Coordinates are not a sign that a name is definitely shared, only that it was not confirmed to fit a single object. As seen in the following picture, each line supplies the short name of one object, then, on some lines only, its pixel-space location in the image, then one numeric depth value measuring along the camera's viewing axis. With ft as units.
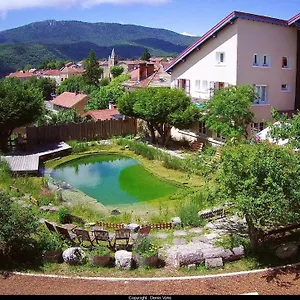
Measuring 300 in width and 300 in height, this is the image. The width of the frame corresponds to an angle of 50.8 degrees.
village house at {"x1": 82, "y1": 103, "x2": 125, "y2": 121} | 103.22
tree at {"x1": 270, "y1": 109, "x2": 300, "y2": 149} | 33.47
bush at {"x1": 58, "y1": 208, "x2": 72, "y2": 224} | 38.95
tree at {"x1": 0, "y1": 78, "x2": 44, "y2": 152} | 68.09
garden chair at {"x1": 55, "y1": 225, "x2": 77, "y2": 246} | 32.96
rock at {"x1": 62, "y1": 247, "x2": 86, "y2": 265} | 29.58
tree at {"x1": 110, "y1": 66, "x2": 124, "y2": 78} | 291.24
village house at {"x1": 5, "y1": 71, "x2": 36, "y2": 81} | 384.12
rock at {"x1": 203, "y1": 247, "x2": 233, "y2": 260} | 29.23
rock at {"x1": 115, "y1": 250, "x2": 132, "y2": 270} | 29.11
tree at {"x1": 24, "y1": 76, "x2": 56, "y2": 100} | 270.30
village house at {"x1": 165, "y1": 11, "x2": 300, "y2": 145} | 71.65
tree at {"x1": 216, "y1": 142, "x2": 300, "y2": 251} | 26.83
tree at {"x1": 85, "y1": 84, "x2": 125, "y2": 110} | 144.77
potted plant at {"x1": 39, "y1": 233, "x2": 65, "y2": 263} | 30.08
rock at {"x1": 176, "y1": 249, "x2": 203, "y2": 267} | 28.96
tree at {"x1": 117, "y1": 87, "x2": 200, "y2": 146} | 73.35
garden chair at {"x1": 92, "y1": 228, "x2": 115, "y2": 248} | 32.21
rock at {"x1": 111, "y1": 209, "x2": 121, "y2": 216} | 43.87
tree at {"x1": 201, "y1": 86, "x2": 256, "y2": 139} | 63.52
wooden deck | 59.04
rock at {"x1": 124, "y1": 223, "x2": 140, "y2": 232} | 36.88
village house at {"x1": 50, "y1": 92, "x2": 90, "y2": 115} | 177.34
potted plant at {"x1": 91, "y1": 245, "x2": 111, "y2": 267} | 29.42
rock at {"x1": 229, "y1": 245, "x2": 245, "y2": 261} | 29.75
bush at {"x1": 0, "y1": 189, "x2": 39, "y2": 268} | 29.27
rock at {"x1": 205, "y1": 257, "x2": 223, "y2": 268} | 28.73
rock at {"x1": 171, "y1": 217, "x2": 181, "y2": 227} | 37.66
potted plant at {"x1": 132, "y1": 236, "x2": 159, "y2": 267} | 29.17
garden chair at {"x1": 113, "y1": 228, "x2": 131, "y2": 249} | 32.44
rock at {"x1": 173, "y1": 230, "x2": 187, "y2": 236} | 35.90
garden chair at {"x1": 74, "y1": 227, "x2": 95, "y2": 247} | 32.01
